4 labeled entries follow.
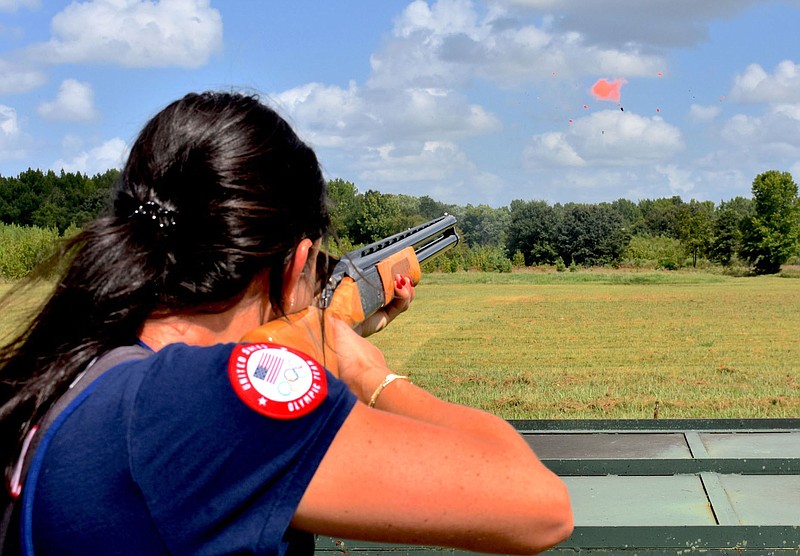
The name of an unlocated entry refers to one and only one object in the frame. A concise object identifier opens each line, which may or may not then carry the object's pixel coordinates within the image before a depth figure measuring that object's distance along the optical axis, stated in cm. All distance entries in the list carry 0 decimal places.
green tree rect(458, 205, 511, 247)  4438
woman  94
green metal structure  213
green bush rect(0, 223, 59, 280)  3225
